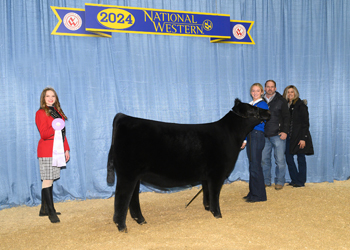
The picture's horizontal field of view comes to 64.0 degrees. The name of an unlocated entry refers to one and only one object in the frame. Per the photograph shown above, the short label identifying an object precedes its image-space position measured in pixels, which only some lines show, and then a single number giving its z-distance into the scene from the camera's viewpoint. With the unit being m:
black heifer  2.77
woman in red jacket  3.29
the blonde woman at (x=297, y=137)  4.64
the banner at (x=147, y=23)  4.20
